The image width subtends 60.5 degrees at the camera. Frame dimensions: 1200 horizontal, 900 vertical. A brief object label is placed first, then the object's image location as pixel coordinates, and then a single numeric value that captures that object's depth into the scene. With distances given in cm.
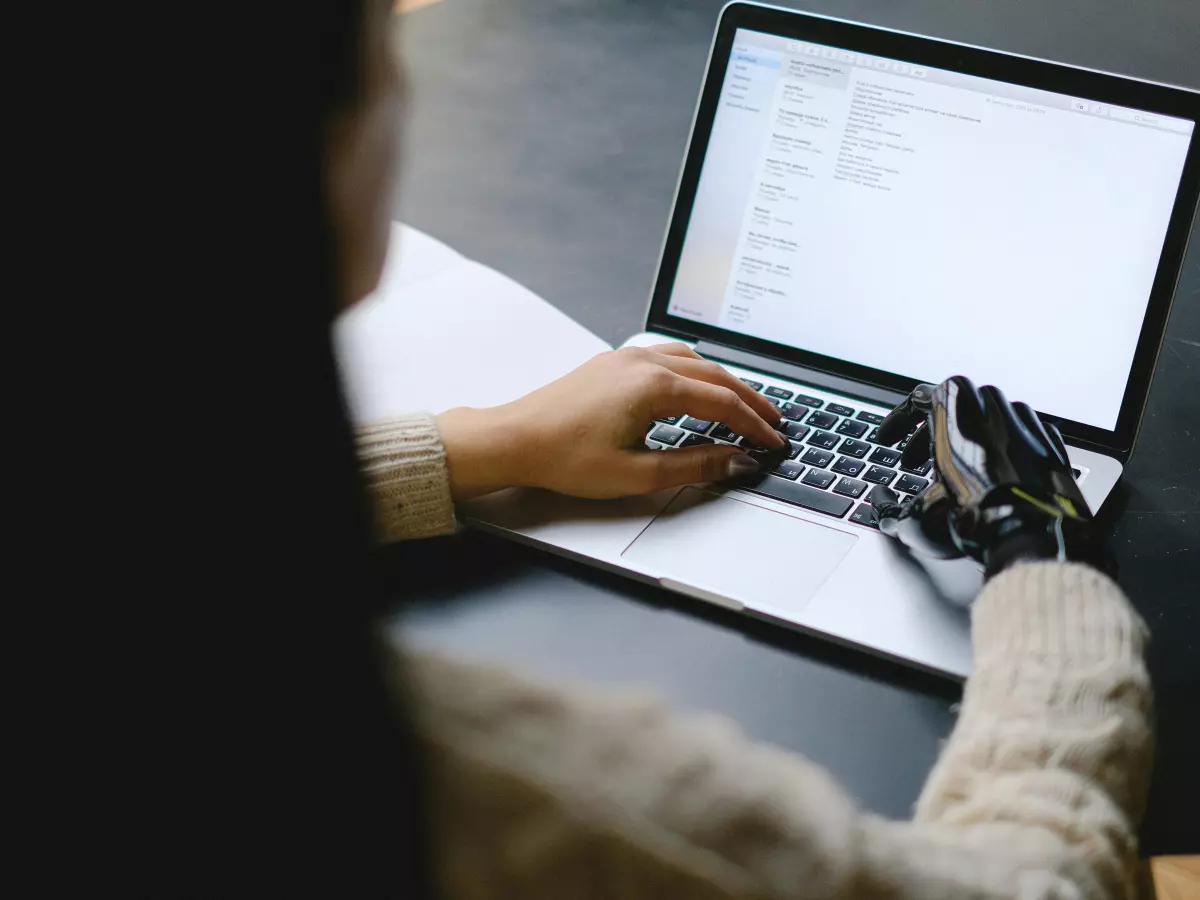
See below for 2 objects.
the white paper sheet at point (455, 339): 88
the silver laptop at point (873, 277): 71
